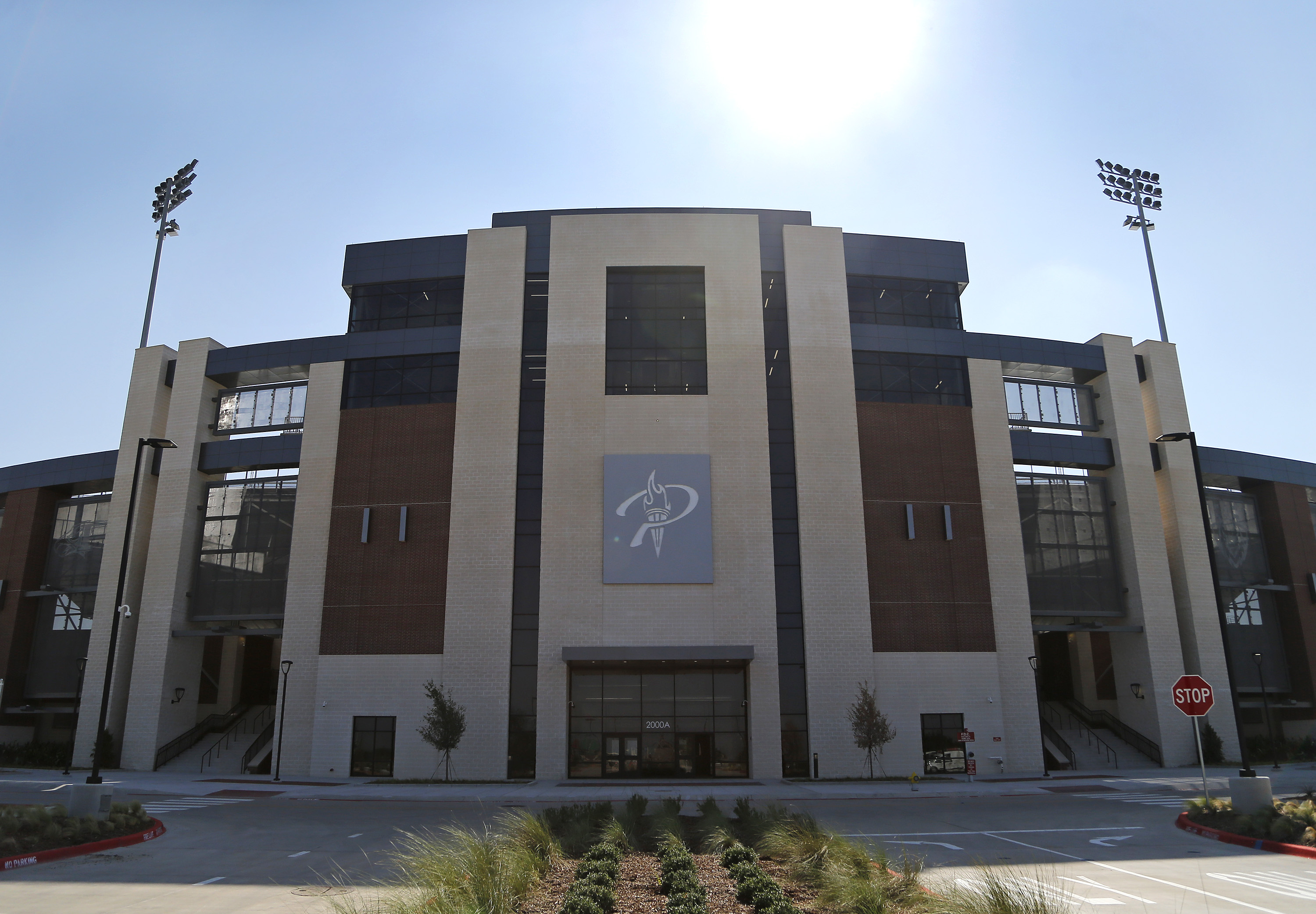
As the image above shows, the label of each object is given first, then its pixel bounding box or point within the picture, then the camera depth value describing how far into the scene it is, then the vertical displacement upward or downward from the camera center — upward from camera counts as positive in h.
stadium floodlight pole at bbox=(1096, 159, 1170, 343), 52.72 +29.72
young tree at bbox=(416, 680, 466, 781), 35.25 -1.53
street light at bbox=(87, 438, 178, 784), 23.81 +2.54
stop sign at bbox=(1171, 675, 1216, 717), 21.53 -0.29
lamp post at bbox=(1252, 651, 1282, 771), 38.41 -1.93
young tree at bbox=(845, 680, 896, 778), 35.28 -1.63
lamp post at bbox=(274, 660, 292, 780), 35.84 -1.71
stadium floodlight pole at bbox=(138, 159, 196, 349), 49.72 +27.64
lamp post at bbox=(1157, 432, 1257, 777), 22.82 +2.90
